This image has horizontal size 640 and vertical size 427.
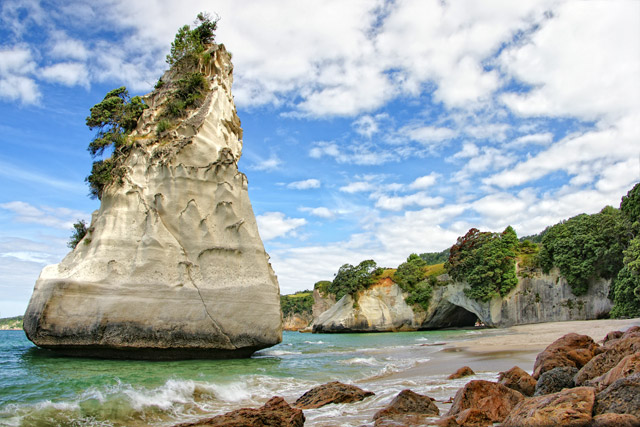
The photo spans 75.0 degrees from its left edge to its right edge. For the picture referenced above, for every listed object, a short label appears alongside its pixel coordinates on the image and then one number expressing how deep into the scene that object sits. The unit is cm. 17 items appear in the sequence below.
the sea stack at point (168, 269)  1507
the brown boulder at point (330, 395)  838
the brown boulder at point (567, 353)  843
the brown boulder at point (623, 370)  530
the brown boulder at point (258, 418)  625
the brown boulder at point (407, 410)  645
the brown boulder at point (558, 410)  444
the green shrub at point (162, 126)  2014
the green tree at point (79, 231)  2098
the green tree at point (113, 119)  2067
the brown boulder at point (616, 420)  412
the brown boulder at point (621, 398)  439
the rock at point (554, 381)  705
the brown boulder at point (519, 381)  768
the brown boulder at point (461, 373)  1119
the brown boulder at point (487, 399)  619
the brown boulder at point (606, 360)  704
